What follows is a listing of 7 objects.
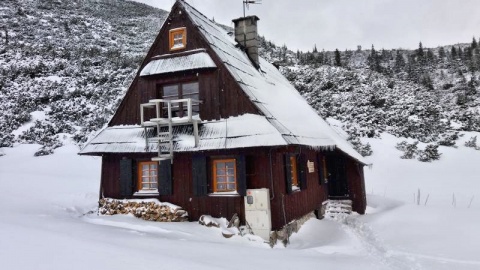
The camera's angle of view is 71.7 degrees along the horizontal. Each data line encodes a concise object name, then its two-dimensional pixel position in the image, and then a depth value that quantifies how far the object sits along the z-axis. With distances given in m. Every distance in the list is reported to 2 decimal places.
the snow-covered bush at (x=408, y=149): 25.38
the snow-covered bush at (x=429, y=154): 24.64
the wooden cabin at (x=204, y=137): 10.77
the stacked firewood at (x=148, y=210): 11.48
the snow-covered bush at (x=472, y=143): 25.77
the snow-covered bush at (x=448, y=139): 26.81
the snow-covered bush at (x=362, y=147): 26.08
